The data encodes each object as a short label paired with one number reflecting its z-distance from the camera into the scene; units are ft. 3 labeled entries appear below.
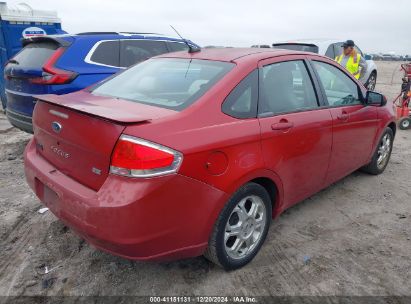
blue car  16.65
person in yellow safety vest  25.64
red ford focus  7.29
